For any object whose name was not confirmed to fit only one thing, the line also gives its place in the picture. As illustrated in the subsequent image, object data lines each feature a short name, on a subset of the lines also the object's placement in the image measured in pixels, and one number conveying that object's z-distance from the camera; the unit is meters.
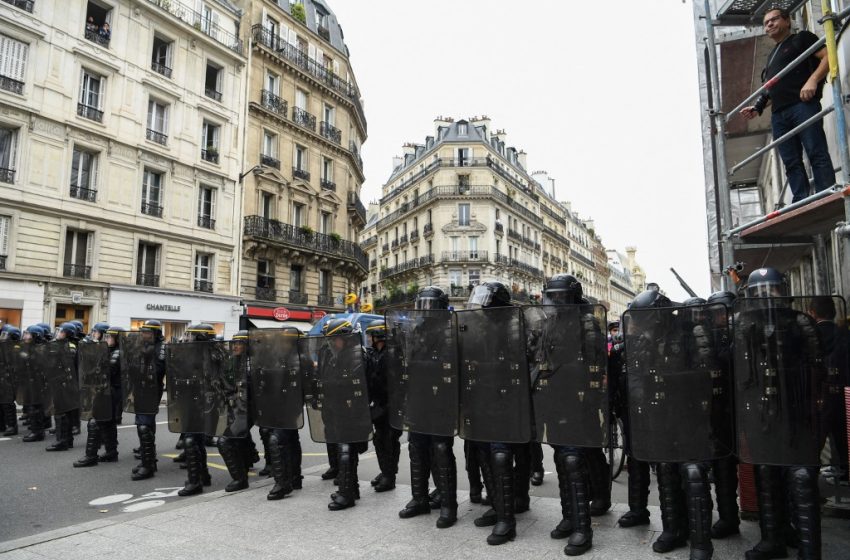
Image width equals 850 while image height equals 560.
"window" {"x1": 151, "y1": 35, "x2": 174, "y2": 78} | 20.66
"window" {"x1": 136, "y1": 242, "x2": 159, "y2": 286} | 19.34
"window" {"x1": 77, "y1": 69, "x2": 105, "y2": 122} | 17.92
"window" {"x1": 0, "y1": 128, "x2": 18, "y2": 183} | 15.77
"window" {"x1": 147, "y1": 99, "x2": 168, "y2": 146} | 20.07
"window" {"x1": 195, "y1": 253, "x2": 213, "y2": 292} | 21.30
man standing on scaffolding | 4.45
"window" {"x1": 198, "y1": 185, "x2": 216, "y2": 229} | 21.59
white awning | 23.65
